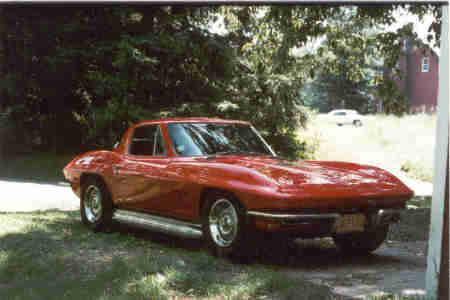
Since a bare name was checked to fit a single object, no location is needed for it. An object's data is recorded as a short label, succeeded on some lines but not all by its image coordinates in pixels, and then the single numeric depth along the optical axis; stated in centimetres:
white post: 396
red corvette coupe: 530
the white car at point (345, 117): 2987
